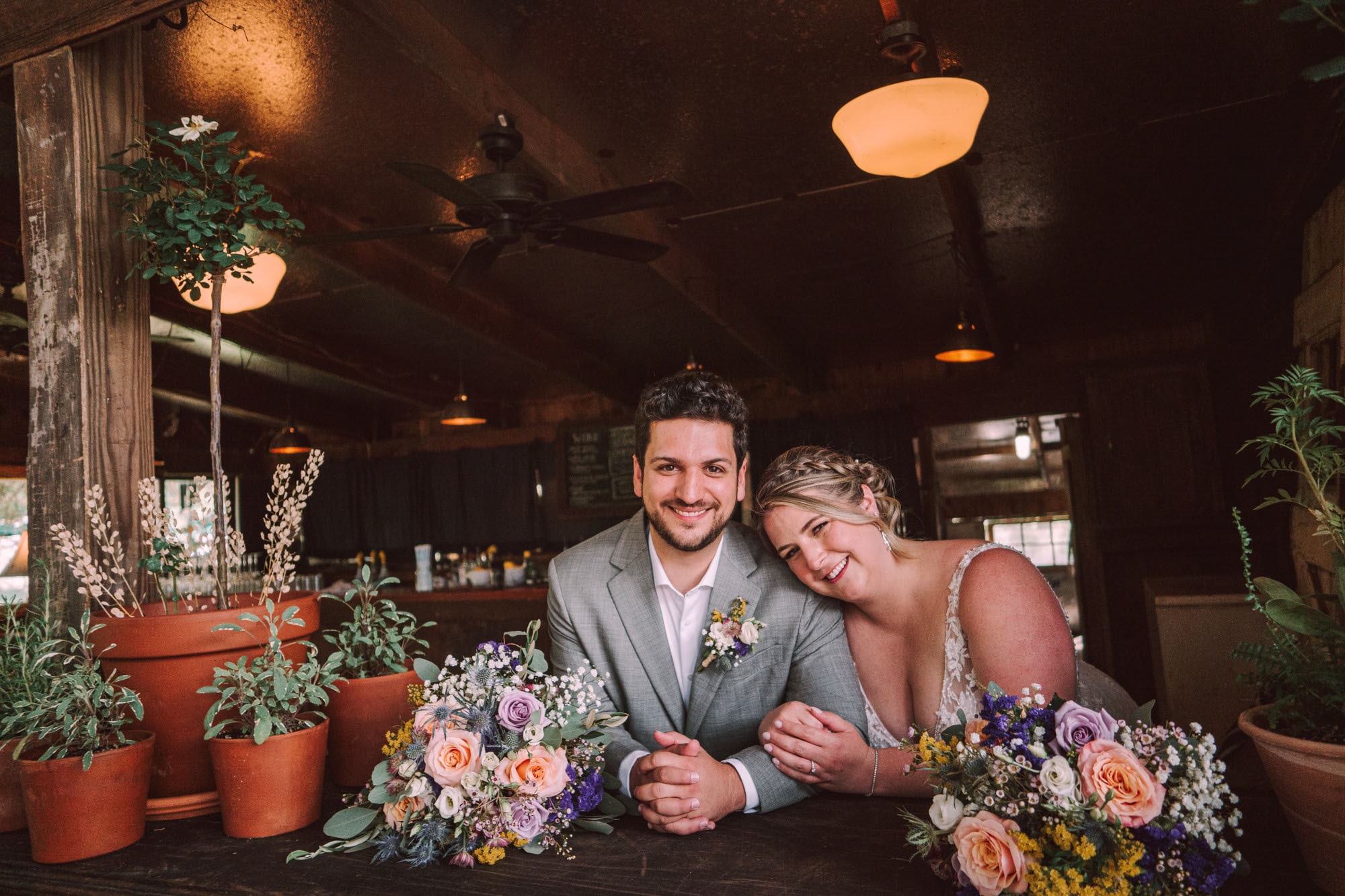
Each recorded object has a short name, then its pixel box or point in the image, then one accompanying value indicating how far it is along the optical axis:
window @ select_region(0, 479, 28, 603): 8.21
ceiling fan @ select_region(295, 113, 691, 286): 2.96
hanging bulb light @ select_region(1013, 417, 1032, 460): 8.68
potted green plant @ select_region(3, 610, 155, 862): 1.45
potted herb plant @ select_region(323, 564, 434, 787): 1.75
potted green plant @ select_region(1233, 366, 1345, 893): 1.12
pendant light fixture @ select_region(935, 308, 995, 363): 5.54
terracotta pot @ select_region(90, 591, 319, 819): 1.60
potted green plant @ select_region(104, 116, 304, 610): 1.75
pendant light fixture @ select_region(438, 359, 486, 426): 7.05
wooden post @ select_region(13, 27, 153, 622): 1.87
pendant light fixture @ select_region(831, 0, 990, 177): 2.44
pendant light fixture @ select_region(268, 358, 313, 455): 7.39
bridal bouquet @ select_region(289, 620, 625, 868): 1.38
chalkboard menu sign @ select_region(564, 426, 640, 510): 8.13
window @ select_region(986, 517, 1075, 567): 11.30
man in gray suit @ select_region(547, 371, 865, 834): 1.96
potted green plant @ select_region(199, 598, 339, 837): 1.50
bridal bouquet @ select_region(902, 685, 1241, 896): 1.09
